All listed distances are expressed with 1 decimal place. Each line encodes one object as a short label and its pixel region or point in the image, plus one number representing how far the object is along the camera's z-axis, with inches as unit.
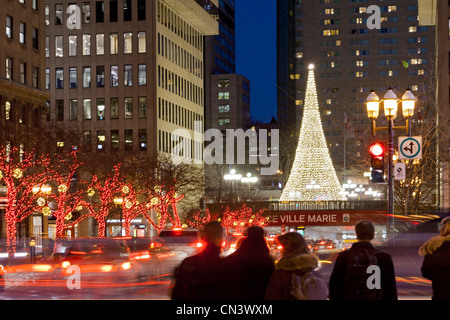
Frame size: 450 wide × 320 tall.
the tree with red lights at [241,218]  2844.2
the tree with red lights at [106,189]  1951.3
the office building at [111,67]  3476.9
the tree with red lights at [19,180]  1487.5
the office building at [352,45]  7022.6
